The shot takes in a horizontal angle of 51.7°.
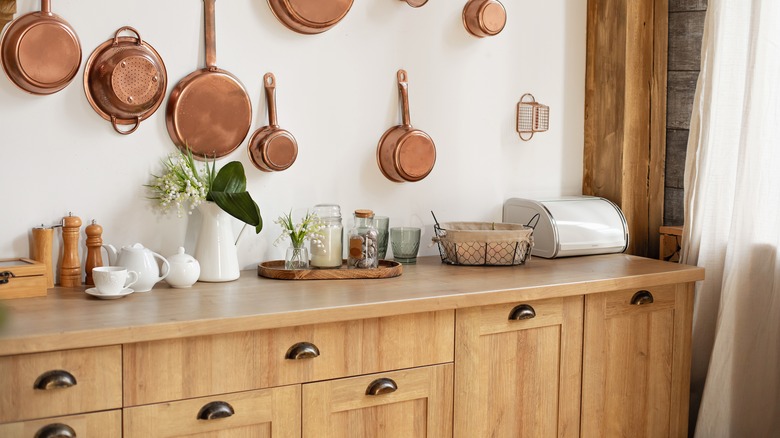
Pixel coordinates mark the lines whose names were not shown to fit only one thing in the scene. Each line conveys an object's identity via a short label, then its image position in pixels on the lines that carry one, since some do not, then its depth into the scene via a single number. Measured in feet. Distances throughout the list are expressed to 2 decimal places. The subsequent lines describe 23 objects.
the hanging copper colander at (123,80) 7.57
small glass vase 8.36
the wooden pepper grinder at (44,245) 7.29
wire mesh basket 9.02
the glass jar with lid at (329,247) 8.45
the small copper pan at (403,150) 9.21
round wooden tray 8.07
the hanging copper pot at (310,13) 8.44
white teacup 6.83
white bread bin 9.64
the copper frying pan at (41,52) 7.12
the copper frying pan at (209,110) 8.00
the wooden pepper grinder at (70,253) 7.40
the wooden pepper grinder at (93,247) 7.53
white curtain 9.16
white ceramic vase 7.84
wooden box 6.82
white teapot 7.23
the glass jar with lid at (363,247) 8.48
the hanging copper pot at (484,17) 9.56
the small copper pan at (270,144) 8.42
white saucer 6.85
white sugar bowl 7.50
